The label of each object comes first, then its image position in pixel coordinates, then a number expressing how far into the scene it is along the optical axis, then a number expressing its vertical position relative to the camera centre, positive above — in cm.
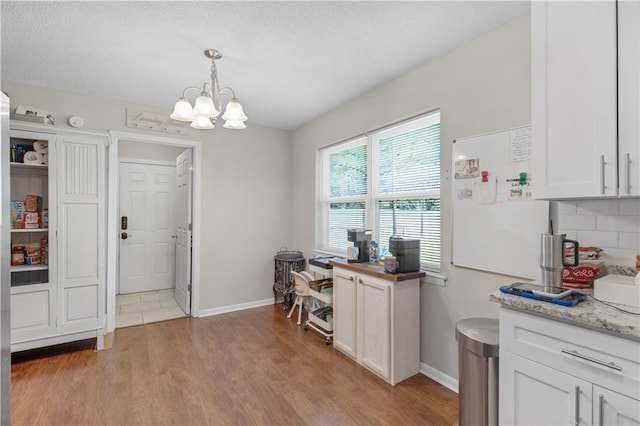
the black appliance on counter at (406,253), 242 -32
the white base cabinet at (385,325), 233 -92
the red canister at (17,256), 272 -40
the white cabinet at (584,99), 128 +53
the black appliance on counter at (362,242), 298 -29
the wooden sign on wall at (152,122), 348 +107
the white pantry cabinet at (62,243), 266 -30
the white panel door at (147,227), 495 -26
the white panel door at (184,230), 391 -25
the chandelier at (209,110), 215 +75
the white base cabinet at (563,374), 109 -65
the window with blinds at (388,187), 258 +27
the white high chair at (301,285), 342 -84
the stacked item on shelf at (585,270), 153 -29
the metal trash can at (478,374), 163 -90
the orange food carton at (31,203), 281 +8
